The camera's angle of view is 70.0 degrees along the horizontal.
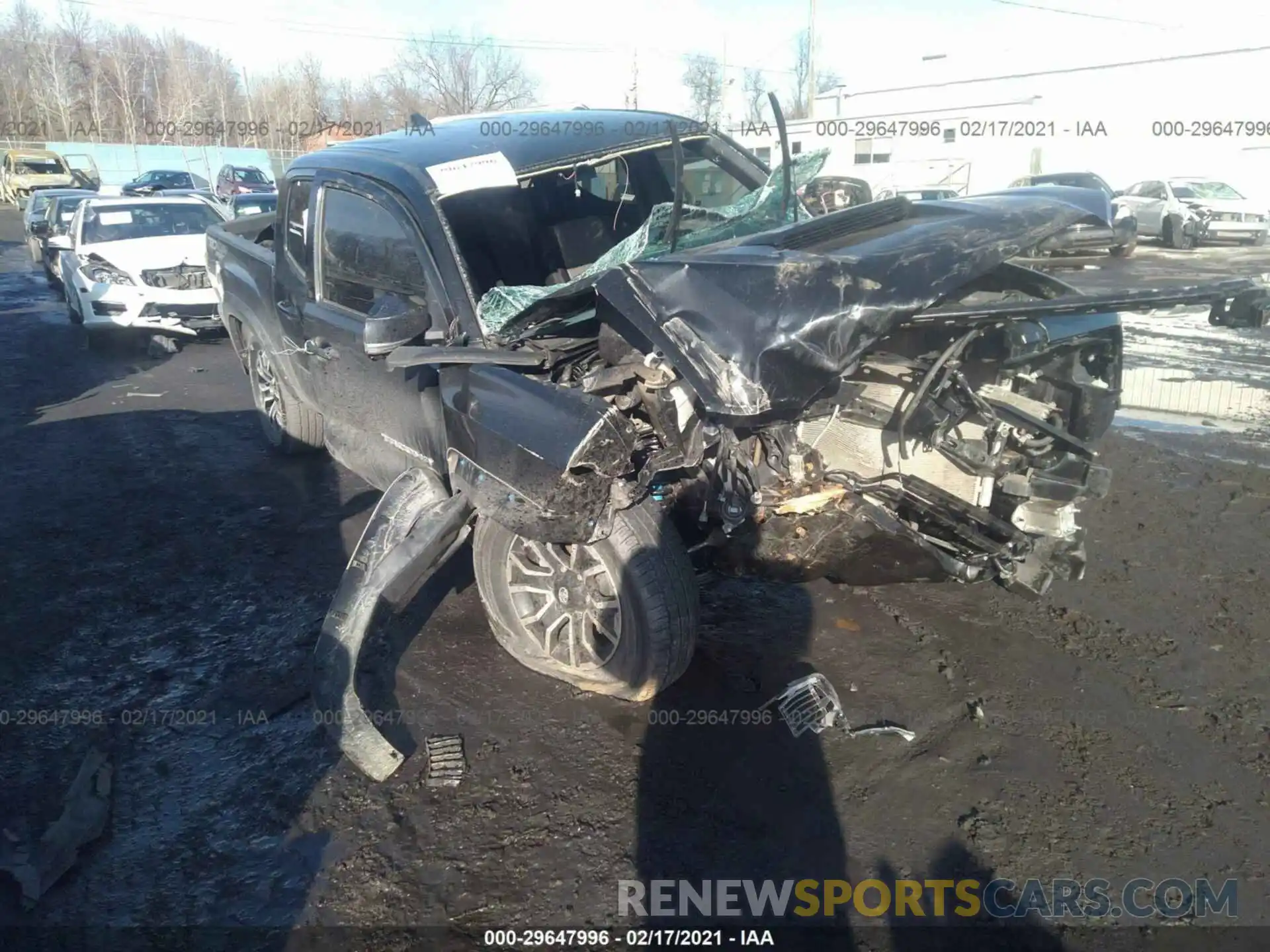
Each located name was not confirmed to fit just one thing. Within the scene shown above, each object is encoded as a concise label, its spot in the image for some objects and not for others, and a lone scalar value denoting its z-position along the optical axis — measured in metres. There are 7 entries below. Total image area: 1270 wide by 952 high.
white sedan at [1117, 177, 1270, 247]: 19.72
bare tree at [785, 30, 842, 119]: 48.50
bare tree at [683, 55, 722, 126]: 46.43
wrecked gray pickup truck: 2.79
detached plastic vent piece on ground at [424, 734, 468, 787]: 3.14
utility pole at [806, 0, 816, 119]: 33.72
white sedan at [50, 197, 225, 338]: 10.53
